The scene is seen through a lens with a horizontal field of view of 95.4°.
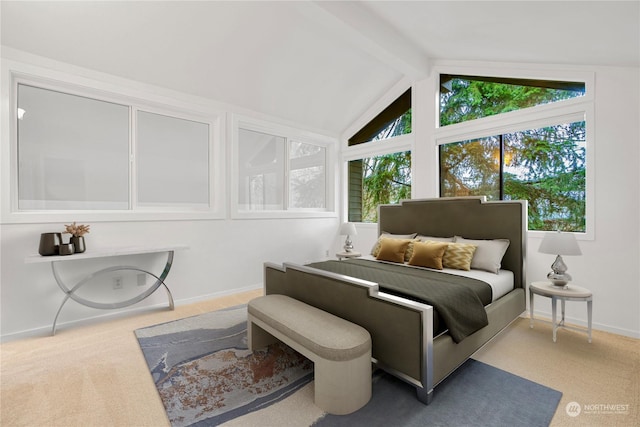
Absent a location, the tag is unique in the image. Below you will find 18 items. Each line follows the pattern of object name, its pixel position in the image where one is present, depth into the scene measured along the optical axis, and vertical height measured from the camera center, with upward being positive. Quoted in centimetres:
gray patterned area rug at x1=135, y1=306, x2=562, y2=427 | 165 -120
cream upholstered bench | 166 -86
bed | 176 -68
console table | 265 -64
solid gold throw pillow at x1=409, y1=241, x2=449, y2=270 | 303 -49
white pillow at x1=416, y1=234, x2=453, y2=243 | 353 -38
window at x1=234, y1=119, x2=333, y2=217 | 433 +60
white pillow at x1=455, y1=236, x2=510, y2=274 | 298 -49
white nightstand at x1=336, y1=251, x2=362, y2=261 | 448 -72
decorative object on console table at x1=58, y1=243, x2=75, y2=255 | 269 -37
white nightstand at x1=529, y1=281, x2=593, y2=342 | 249 -76
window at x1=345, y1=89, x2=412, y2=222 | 474 +81
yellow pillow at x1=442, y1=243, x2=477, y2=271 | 299 -50
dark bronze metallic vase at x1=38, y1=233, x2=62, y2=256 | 265 -33
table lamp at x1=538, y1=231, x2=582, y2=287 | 260 -38
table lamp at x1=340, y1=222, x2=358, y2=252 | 470 -37
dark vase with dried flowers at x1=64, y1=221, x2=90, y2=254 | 282 -25
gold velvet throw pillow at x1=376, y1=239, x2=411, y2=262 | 339 -49
